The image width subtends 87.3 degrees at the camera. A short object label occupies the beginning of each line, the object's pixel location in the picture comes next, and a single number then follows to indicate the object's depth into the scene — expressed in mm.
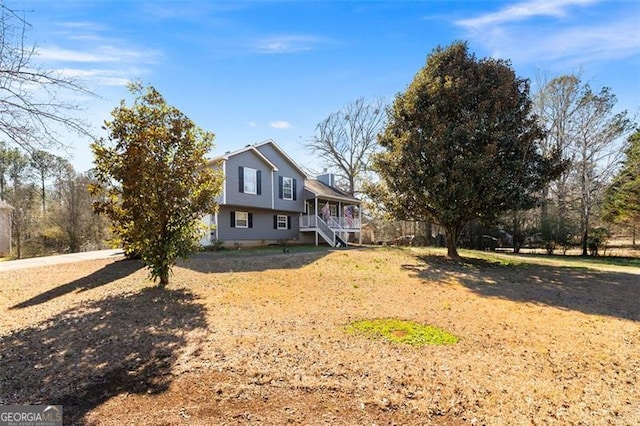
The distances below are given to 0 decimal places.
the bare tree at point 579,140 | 23625
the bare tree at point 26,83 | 4168
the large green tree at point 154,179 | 7664
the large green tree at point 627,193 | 19328
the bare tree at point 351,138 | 37531
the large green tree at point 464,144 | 12969
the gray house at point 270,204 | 20375
